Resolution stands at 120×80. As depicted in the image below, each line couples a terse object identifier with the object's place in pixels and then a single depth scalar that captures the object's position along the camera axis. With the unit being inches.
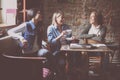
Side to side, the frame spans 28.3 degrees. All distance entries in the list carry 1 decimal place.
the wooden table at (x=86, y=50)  139.3
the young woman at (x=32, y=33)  149.3
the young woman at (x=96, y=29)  166.1
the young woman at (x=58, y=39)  156.8
